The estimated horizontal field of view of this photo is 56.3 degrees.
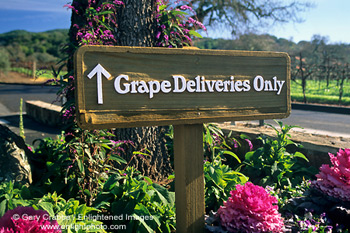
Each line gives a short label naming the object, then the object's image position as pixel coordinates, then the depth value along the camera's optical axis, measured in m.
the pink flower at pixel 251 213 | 1.78
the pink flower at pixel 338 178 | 2.14
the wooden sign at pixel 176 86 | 1.50
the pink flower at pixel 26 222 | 1.34
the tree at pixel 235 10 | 13.55
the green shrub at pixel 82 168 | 2.34
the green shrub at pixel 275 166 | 2.76
